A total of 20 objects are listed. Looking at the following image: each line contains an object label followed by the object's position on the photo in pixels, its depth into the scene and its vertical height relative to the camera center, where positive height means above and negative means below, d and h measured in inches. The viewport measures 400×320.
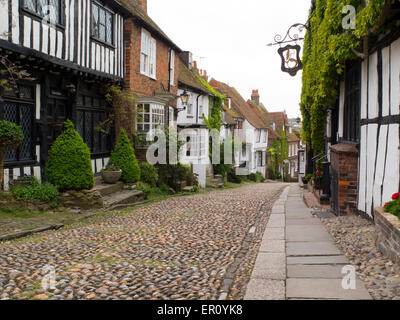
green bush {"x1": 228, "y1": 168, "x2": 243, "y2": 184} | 1202.0 -76.4
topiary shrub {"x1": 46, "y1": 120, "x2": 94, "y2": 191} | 380.8 -13.7
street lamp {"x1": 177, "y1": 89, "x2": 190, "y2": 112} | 664.4 +89.1
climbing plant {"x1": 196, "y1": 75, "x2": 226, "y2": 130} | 1052.5 +107.5
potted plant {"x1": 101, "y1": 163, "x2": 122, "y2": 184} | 490.0 -28.3
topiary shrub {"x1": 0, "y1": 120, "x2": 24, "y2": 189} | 317.4 +10.6
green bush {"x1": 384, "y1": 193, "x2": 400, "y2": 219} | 195.8 -26.8
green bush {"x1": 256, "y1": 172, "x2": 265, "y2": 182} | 1491.4 -97.5
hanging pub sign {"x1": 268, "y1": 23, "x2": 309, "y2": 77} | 432.1 +107.6
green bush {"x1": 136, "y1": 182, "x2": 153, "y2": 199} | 512.5 -48.3
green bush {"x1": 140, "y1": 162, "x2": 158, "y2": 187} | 569.0 -31.0
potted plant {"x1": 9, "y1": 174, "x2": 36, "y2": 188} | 352.8 -27.2
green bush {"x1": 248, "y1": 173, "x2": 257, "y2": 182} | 1434.2 -90.7
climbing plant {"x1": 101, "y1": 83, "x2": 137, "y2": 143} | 542.6 +56.3
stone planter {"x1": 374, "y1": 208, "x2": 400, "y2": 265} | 174.1 -38.0
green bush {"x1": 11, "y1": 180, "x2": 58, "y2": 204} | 340.8 -36.2
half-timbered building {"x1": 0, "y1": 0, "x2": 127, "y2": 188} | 359.3 +85.7
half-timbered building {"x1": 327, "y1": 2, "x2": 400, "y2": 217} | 234.8 +14.5
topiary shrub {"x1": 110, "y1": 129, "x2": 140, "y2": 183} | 512.4 -10.3
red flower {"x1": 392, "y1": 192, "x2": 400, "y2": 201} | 207.0 -22.3
